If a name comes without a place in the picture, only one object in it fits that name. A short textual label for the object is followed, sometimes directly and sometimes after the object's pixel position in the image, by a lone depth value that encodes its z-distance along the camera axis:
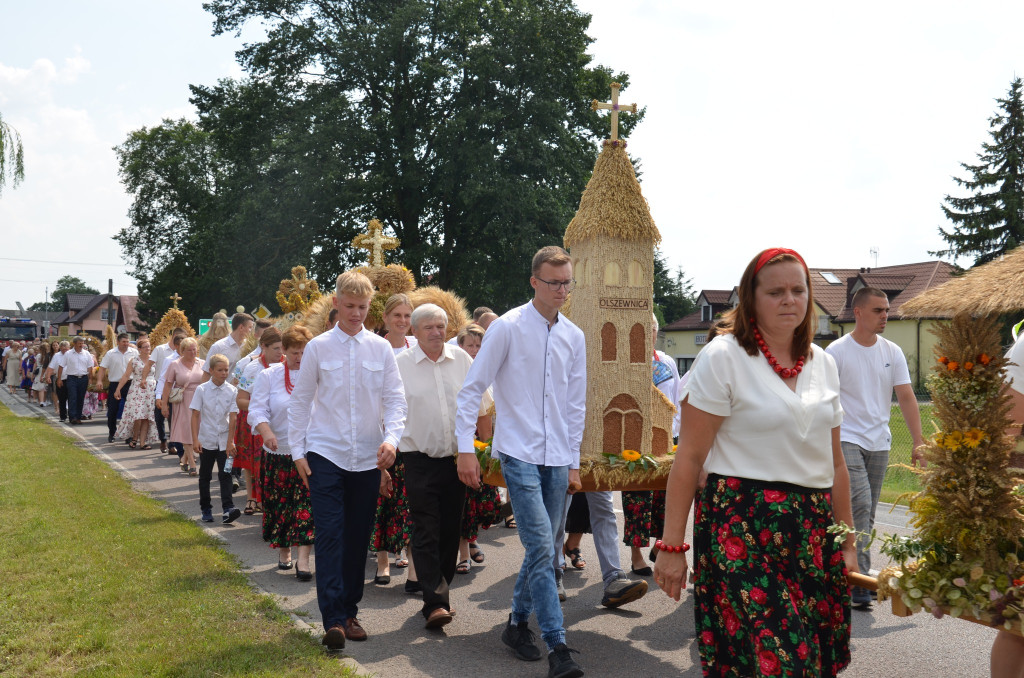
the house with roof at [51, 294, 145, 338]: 104.58
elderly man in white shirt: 6.16
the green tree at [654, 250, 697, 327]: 74.21
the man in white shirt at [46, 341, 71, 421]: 23.94
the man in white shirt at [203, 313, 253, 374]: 12.40
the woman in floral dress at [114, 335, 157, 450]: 17.63
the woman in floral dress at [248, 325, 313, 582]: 7.74
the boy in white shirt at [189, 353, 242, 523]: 10.10
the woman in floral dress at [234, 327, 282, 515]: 8.97
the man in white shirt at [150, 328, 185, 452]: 16.98
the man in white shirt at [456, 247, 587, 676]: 5.31
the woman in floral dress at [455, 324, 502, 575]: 8.05
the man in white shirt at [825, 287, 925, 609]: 6.70
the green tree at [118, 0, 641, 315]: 28.22
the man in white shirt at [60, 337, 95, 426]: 22.83
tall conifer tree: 42.00
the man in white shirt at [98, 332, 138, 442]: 19.31
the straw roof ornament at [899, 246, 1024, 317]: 3.33
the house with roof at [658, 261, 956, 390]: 45.59
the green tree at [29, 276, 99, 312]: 171.12
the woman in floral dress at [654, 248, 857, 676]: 3.26
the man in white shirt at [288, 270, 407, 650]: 5.69
